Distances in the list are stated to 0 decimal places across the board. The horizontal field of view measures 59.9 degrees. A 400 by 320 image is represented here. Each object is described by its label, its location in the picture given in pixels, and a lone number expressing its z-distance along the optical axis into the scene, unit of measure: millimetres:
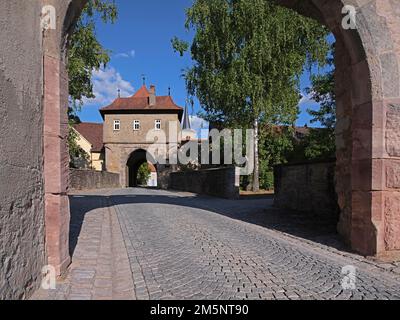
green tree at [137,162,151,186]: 61125
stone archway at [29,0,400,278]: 4709
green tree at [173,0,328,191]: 19188
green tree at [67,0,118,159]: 17406
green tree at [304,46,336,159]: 21203
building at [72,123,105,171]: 48138
